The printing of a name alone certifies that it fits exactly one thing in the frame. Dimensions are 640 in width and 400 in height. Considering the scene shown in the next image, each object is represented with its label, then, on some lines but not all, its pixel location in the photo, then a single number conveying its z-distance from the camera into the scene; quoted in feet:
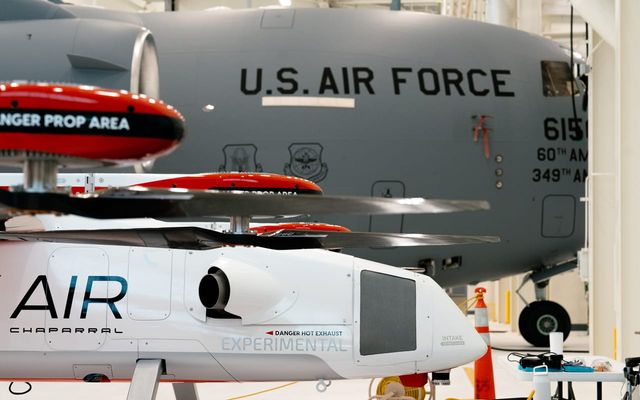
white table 18.17
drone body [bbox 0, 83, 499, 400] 20.22
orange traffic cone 28.12
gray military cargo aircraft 33.12
